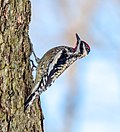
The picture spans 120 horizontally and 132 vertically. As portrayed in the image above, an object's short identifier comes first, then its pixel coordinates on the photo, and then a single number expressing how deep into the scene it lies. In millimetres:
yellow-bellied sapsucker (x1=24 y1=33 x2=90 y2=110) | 6160
